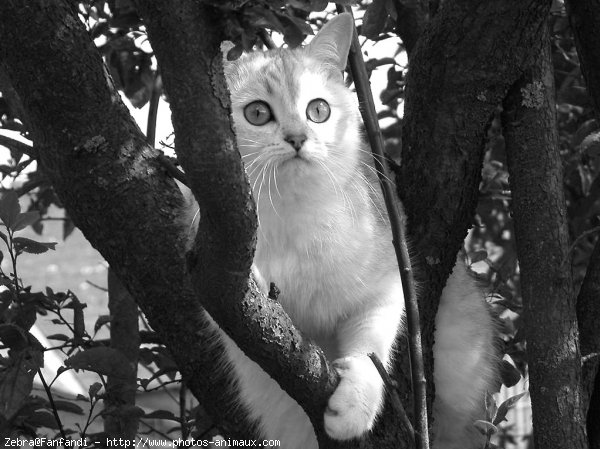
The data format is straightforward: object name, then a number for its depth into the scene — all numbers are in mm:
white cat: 2385
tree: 2021
